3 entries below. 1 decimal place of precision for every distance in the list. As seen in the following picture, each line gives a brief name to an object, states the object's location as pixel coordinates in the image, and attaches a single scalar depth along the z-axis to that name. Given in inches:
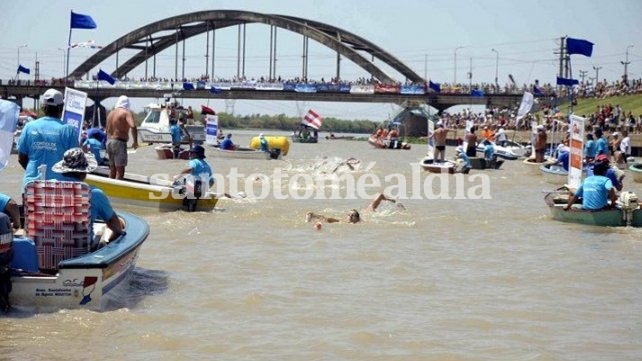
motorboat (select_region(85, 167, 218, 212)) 623.8
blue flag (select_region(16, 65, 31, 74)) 2755.9
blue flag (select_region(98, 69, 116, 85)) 1864.2
